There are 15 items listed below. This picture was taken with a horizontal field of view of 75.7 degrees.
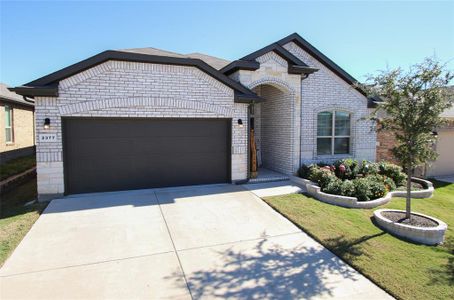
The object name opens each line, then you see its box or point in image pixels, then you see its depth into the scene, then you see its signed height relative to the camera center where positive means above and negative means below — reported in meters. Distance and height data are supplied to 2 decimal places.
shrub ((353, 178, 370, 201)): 8.24 -1.52
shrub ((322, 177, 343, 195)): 8.49 -1.50
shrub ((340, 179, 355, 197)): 8.35 -1.53
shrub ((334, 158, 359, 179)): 10.30 -1.14
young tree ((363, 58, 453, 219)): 6.00 +0.64
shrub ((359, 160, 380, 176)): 10.59 -1.17
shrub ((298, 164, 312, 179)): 10.47 -1.26
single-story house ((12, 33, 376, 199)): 8.00 +0.63
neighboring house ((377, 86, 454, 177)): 13.21 -0.64
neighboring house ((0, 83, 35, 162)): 14.10 +0.54
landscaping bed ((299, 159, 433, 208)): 8.23 -1.47
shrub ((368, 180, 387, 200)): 8.52 -1.57
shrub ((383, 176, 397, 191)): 9.61 -1.56
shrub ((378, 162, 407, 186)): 10.42 -1.30
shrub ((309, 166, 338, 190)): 9.09 -1.27
